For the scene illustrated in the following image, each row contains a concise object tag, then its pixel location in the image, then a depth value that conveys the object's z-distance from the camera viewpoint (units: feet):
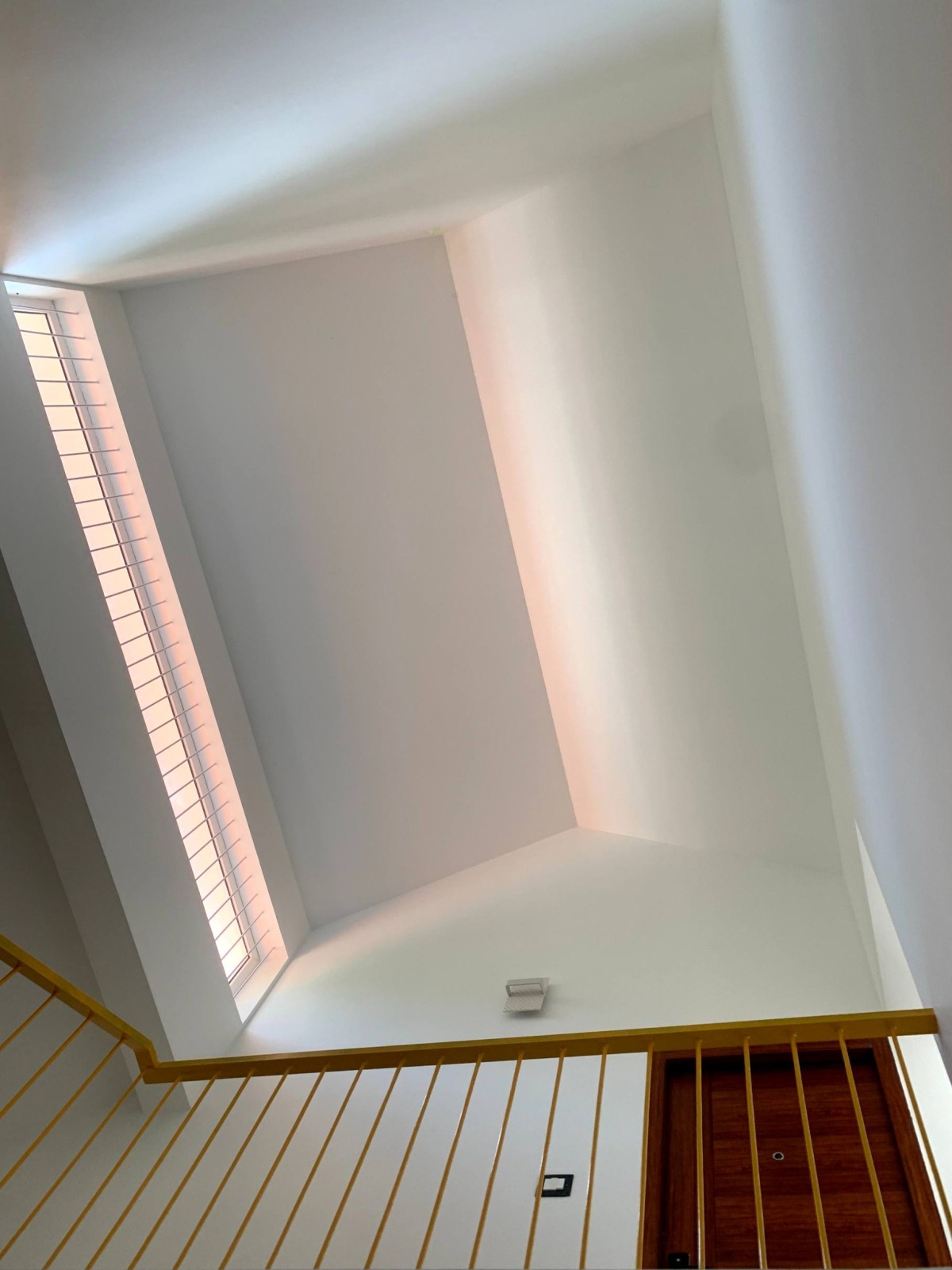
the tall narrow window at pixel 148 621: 13.48
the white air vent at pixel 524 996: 12.54
